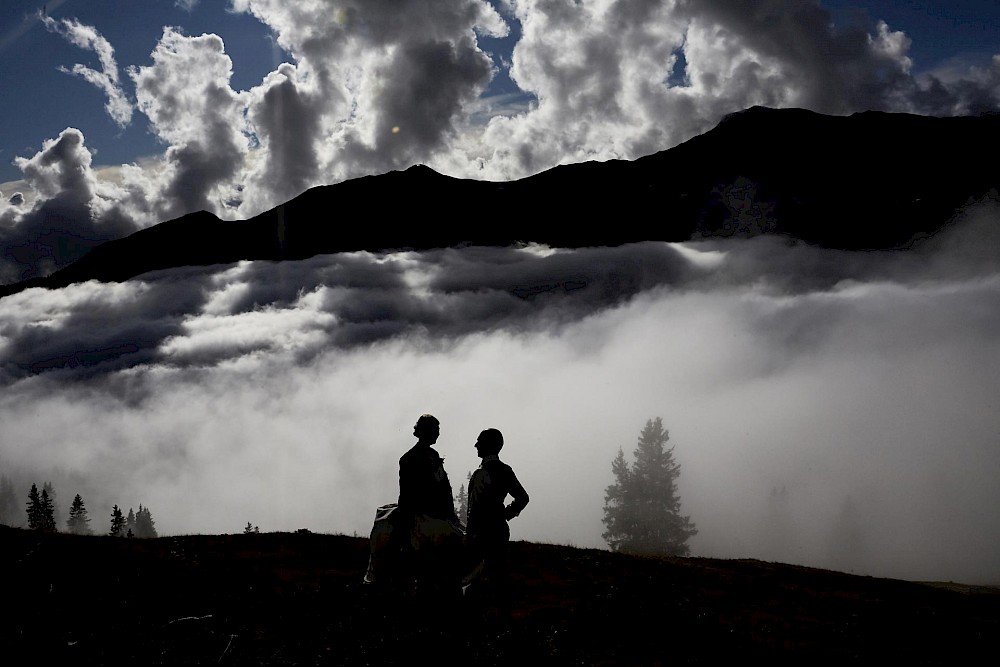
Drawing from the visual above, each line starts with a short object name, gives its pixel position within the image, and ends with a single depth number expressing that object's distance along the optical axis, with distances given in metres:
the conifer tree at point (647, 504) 55.12
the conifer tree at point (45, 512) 88.19
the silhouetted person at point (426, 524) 10.12
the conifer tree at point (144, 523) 141.77
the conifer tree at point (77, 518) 116.69
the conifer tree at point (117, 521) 88.81
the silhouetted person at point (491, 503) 10.30
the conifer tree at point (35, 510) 84.89
